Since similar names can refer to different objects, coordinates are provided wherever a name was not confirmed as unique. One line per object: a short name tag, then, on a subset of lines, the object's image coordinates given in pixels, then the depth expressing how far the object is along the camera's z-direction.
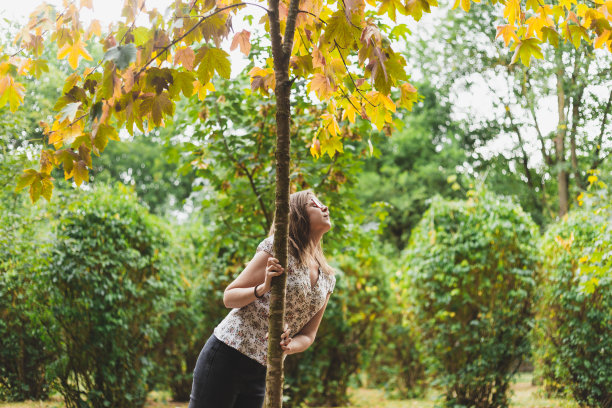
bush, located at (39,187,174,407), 5.57
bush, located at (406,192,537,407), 6.34
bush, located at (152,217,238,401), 7.24
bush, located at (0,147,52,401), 5.30
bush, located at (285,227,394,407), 7.61
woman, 2.31
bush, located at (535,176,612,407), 6.11
